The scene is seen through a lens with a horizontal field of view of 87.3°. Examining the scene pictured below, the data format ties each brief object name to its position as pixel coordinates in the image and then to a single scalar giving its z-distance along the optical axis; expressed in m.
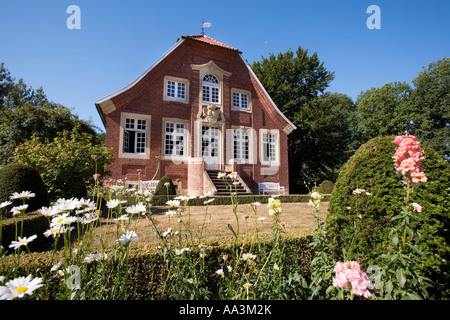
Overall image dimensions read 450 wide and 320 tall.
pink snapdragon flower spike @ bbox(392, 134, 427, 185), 1.61
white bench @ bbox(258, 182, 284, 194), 16.08
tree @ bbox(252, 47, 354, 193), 23.80
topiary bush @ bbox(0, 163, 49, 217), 5.18
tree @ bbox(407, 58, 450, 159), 26.47
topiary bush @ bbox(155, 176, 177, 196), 10.67
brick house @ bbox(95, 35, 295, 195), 13.59
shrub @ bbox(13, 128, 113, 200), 7.68
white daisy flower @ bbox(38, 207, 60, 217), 1.48
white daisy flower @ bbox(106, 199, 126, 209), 1.70
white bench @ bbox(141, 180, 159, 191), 12.78
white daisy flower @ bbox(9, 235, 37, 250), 1.26
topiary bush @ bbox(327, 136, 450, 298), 2.23
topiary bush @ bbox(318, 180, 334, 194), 15.94
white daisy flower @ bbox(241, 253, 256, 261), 1.95
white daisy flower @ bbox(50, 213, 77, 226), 1.49
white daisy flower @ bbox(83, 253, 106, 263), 1.59
